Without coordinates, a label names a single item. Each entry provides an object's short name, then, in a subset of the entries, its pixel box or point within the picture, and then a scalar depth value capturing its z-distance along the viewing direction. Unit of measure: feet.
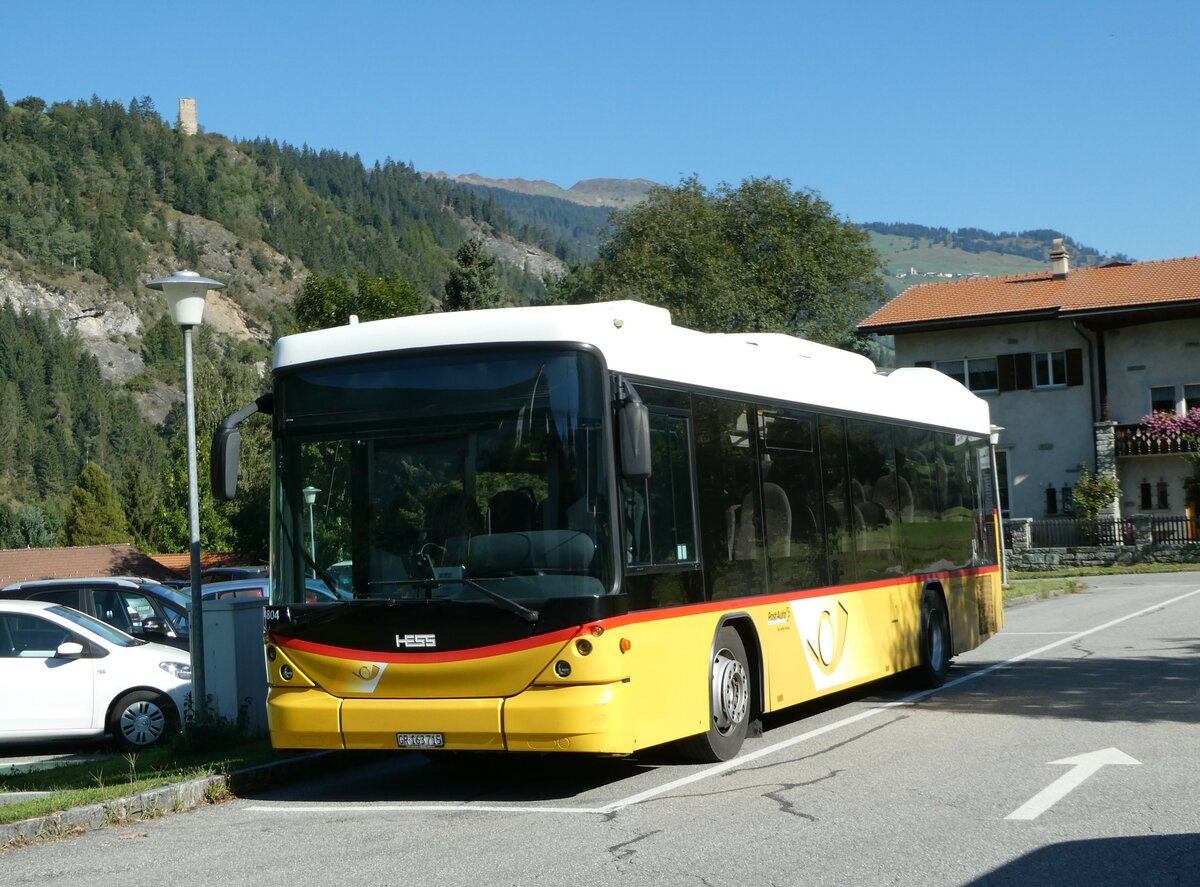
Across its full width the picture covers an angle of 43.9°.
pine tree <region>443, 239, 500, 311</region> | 220.64
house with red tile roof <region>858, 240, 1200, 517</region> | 166.40
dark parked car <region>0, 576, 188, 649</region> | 53.83
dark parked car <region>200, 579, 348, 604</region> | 63.93
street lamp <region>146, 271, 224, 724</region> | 39.65
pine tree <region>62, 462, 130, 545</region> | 355.36
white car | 44.39
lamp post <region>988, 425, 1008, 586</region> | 59.62
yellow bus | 28.76
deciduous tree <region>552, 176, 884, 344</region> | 229.25
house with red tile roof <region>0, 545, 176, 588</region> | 177.58
